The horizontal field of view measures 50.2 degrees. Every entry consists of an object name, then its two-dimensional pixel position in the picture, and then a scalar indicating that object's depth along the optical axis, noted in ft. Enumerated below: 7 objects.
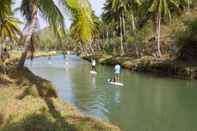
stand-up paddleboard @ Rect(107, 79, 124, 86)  58.90
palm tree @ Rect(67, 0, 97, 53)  31.38
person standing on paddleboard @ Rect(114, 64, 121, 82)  60.73
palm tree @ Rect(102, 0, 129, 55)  115.29
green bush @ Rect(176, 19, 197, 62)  78.74
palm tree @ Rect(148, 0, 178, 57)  90.33
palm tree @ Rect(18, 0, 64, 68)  36.13
